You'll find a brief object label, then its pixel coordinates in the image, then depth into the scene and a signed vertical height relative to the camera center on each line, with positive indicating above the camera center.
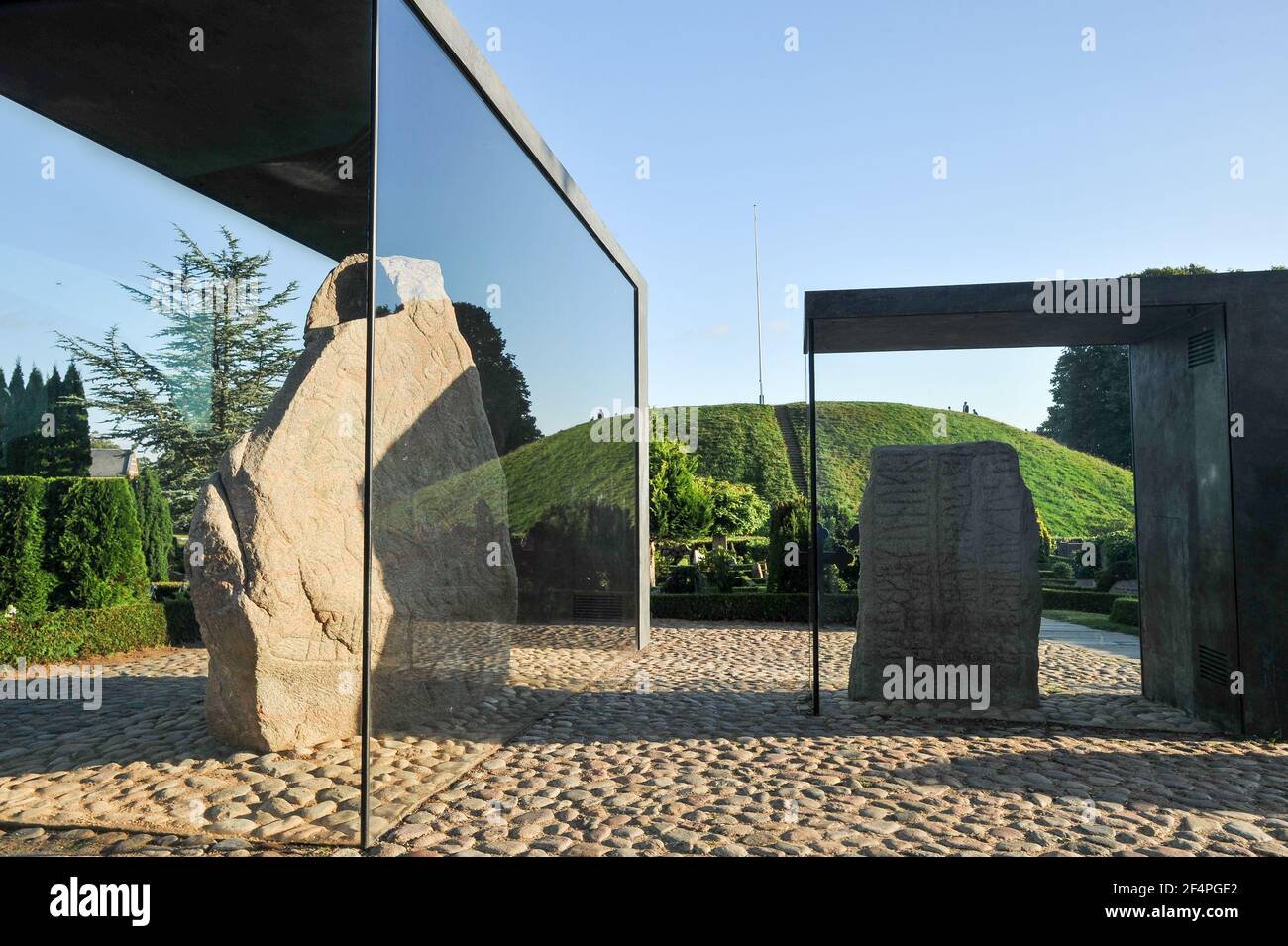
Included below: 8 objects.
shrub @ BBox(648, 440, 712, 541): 20.55 +0.57
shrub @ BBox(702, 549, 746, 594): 17.86 -1.06
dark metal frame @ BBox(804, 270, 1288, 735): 6.83 +1.29
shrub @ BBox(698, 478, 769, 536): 23.41 +0.41
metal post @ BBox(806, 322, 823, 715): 7.33 -0.23
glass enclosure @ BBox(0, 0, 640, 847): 5.24 +0.55
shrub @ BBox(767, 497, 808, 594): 16.73 -0.48
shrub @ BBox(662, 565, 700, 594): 18.22 -1.35
